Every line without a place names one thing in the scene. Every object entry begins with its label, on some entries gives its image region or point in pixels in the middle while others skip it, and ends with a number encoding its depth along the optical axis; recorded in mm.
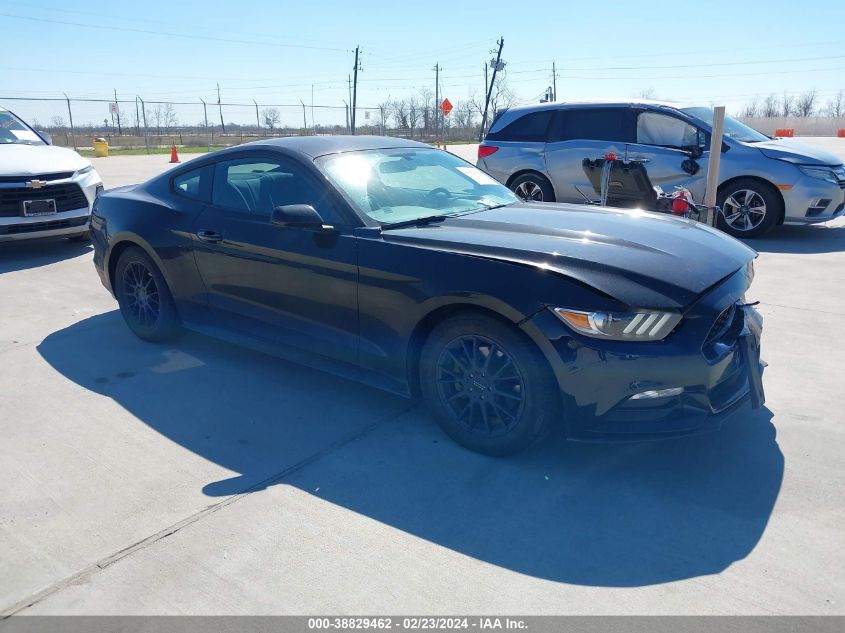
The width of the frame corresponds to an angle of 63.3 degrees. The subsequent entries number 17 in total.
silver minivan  8055
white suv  7480
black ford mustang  2916
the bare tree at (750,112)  85525
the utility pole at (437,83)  59950
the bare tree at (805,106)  88000
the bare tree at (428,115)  48938
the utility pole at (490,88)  41375
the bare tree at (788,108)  90125
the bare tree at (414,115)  50203
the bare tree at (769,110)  89750
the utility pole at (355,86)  48006
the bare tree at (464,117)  55844
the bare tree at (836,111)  84188
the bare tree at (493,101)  49531
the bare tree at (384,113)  42294
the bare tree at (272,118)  42059
